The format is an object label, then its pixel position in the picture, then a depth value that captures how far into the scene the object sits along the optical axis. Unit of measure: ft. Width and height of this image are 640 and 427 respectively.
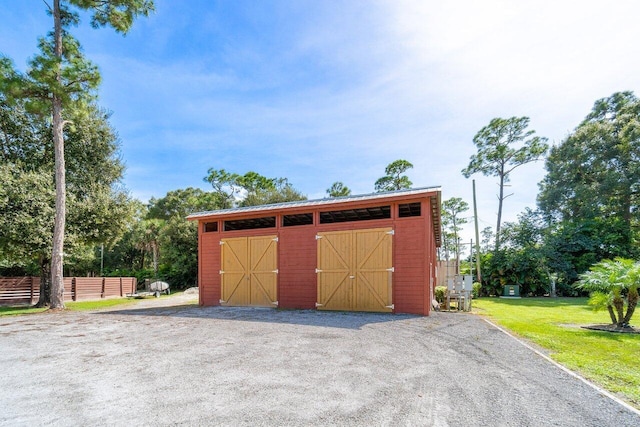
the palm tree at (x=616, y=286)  20.22
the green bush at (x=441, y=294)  34.40
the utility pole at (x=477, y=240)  57.65
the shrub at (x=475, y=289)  50.39
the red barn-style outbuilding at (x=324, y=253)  28.45
